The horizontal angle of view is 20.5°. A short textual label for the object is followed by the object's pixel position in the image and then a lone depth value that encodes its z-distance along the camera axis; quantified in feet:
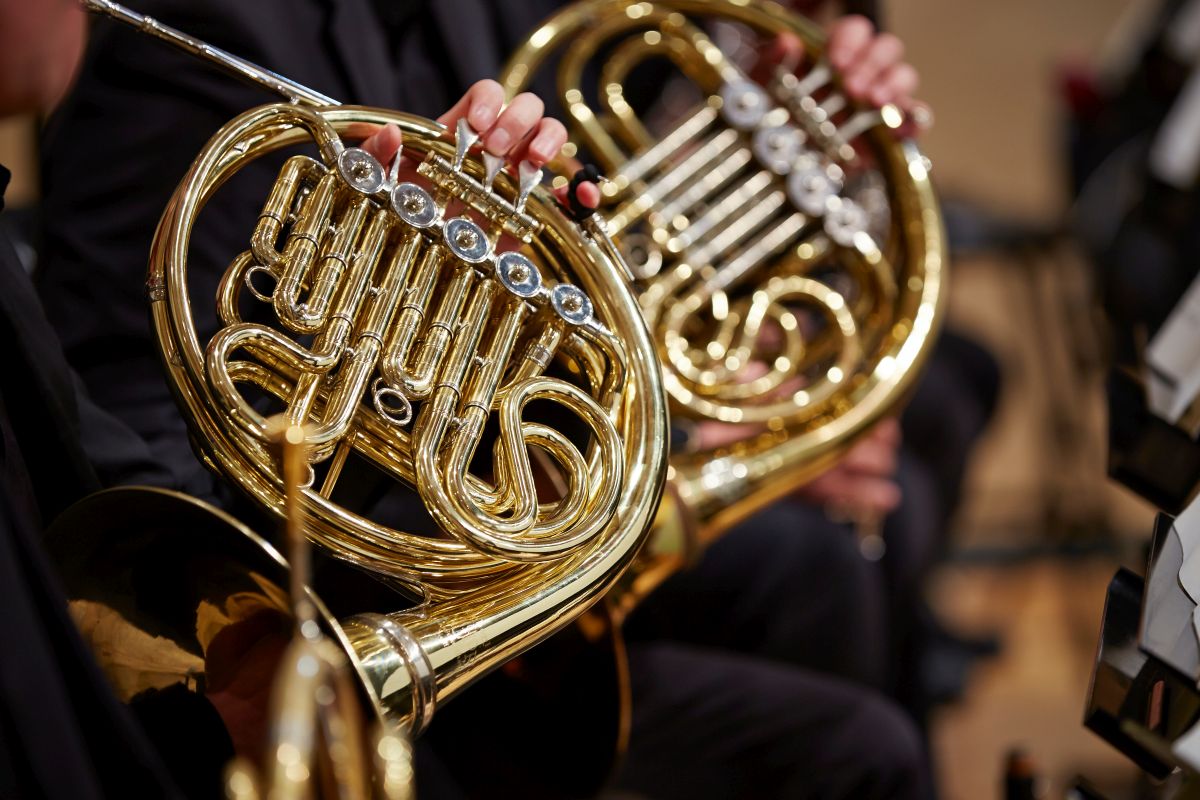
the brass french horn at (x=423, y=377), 6.39
